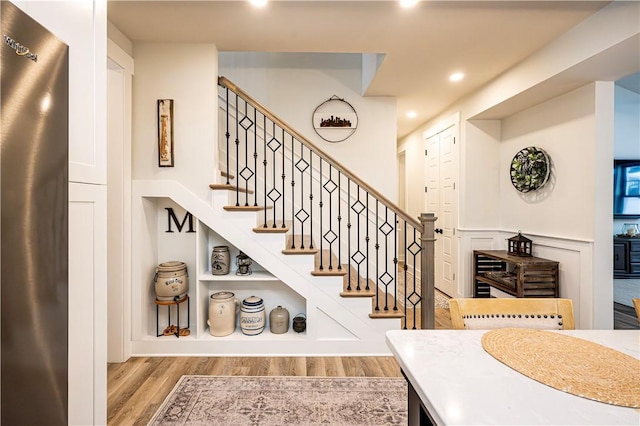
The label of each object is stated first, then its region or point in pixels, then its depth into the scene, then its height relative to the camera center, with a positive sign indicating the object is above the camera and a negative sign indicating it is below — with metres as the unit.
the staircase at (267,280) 2.83 -0.60
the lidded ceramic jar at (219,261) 2.94 -0.44
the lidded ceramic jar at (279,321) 2.96 -0.99
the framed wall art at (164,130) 2.85 +0.72
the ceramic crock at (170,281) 2.80 -0.60
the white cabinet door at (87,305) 1.29 -0.39
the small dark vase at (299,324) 3.00 -1.03
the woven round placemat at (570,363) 0.81 -0.44
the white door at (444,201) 4.56 +0.18
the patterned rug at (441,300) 4.31 -1.21
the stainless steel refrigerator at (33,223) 0.92 -0.03
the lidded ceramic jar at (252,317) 2.92 -0.94
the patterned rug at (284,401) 1.97 -1.24
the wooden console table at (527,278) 3.23 -0.68
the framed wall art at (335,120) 3.98 +1.13
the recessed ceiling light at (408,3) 2.22 +1.44
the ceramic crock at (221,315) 2.86 -0.90
